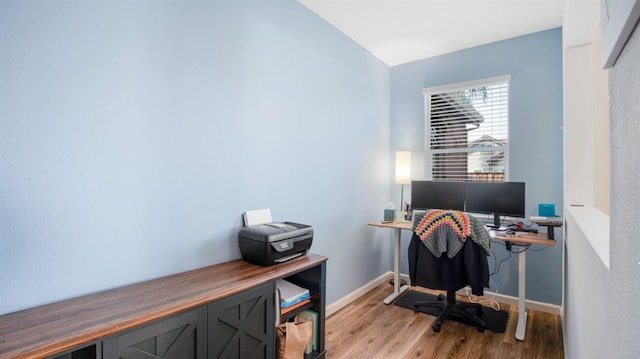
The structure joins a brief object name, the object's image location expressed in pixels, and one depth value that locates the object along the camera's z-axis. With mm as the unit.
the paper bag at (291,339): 1862
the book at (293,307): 1926
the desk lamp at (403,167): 3676
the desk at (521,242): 2500
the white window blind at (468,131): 3336
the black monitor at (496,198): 2826
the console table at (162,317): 1072
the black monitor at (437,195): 3164
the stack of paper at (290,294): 1958
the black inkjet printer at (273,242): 1880
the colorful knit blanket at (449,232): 2477
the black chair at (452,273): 2490
